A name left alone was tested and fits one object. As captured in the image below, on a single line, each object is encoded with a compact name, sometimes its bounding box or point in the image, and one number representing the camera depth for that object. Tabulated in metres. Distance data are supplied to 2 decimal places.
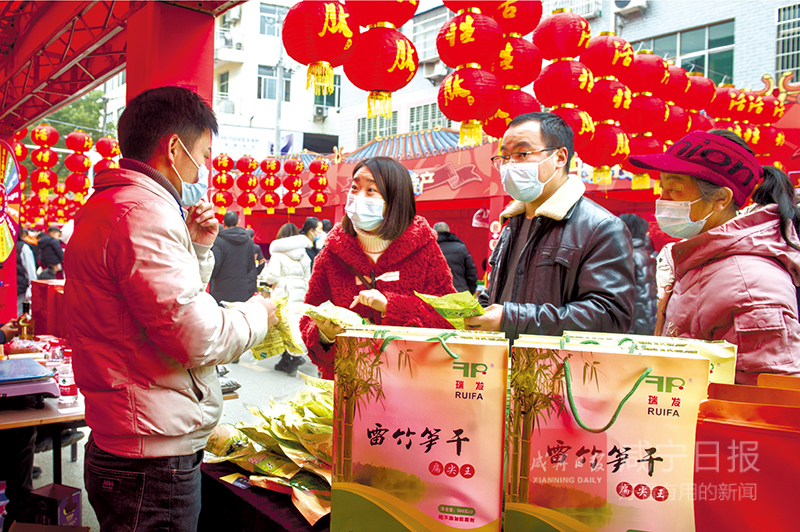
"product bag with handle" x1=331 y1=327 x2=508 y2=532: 0.96
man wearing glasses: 1.65
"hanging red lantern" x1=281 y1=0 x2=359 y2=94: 3.55
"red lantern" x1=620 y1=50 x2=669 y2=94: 5.67
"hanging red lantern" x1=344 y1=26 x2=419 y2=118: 3.57
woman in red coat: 2.10
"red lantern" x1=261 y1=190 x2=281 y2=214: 11.85
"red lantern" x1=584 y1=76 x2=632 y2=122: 5.31
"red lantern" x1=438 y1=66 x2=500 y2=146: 4.22
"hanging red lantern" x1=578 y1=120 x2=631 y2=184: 5.61
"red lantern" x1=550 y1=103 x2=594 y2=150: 5.17
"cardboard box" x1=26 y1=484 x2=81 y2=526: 2.36
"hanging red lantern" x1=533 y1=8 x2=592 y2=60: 5.07
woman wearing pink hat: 1.49
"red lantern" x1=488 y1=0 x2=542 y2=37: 4.38
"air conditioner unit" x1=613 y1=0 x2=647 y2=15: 12.13
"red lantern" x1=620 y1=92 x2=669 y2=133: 5.80
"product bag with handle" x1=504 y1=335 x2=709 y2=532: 0.88
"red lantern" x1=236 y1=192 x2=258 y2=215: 11.68
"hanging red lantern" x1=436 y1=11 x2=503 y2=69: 4.13
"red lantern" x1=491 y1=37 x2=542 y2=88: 4.66
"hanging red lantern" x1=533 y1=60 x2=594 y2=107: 5.14
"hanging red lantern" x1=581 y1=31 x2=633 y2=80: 5.44
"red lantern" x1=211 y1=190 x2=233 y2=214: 10.54
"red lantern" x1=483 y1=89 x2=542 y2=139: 4.99
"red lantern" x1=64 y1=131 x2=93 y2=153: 9.44
